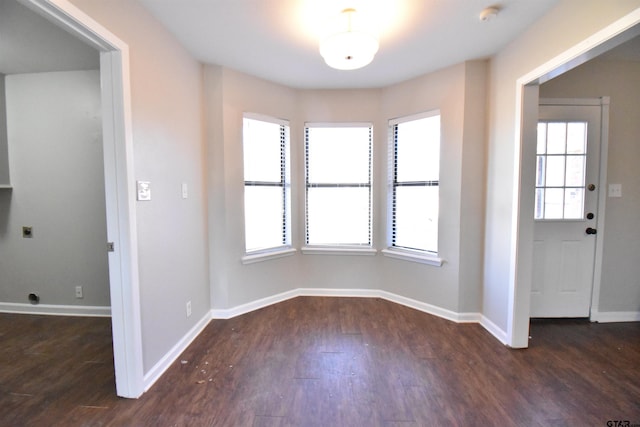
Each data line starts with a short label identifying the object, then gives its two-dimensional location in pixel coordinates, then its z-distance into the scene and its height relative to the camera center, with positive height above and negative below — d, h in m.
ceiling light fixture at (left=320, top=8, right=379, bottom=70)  1.74 +0.97
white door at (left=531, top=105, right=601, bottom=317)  2.63 -0.14
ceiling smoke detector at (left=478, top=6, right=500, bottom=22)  1.86 +1.24
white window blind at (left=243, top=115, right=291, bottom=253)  2.98 +0.16
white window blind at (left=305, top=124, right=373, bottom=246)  3.33 +0.16
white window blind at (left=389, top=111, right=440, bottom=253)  2.96 +0.17
